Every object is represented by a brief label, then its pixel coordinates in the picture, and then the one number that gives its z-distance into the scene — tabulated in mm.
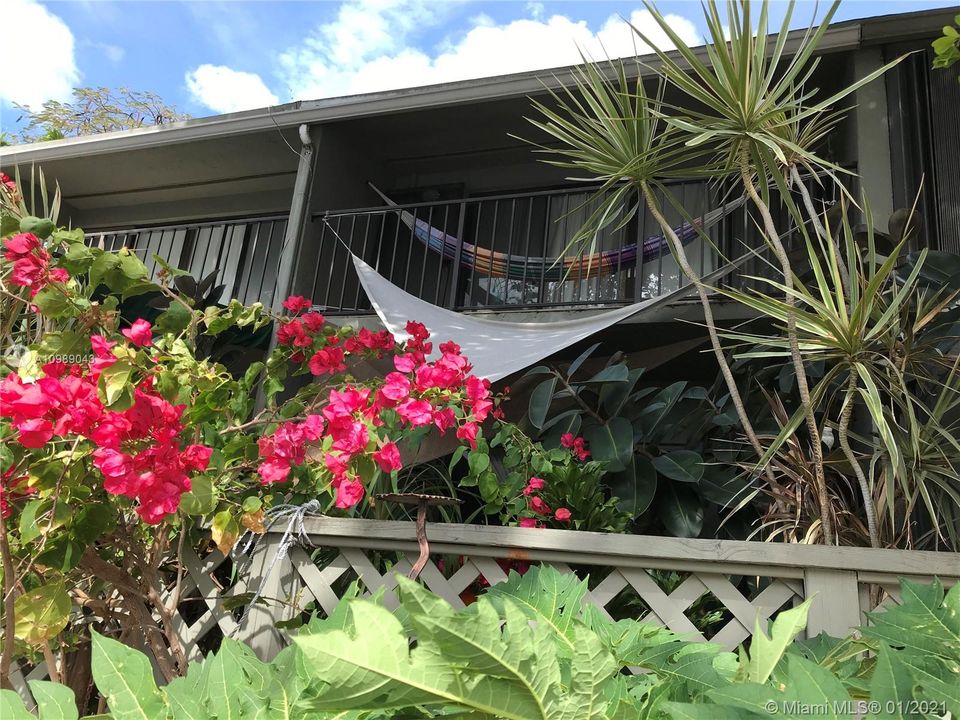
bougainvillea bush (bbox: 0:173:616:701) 1390
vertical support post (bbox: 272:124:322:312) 4949
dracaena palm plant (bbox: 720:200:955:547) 1963
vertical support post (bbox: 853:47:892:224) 3910
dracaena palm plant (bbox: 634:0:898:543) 2250
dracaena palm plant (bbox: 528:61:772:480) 2738
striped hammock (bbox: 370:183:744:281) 4438
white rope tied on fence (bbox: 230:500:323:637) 1762
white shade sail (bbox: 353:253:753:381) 3418
